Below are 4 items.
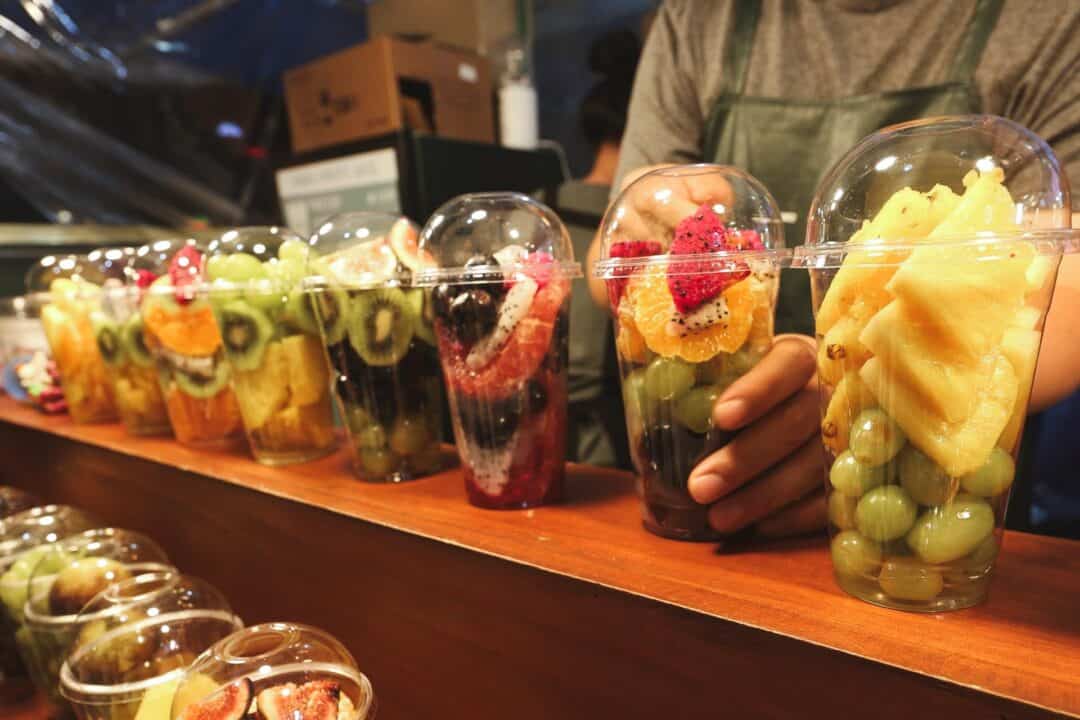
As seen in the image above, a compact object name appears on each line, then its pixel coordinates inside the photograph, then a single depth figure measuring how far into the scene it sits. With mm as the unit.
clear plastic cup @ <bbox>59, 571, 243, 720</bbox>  801
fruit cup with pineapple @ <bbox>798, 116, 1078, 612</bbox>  481
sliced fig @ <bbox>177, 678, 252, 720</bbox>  665
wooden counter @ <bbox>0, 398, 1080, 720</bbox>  488
